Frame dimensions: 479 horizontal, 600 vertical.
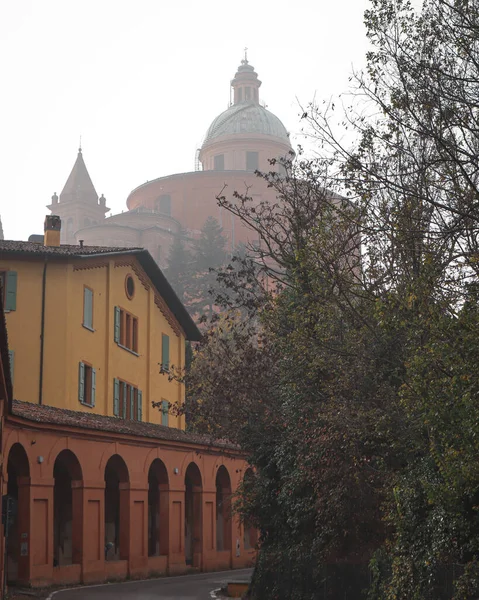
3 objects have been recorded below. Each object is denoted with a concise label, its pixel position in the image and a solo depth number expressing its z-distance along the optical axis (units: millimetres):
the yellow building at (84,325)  30531
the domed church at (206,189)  84875
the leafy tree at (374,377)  13523
